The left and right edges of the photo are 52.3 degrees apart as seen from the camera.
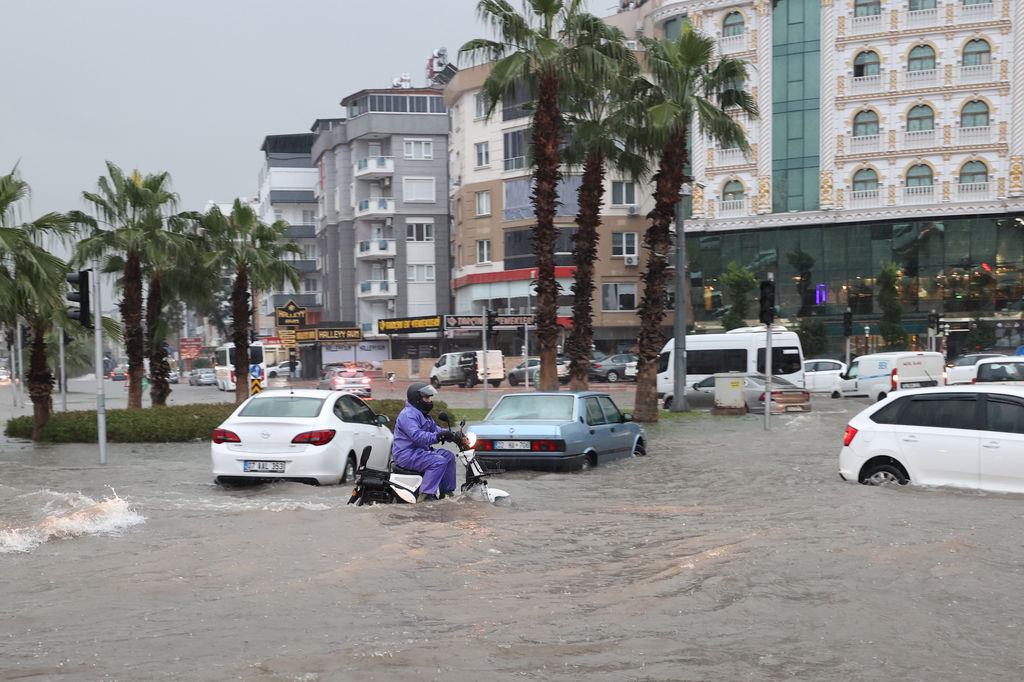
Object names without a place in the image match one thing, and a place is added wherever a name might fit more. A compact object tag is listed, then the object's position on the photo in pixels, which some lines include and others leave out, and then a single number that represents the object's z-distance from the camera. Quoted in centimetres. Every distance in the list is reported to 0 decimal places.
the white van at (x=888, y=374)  3291
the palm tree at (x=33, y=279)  1981
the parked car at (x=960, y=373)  3372
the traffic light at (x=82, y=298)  1835
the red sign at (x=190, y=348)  6969
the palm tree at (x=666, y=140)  2677
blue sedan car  1504
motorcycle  997
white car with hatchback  1127
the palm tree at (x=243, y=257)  3312
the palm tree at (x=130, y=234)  2816
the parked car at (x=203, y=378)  7344
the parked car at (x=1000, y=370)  2411
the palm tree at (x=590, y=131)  2622
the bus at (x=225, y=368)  6009
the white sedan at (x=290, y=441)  1329
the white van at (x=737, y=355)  3575
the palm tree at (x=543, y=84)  2522
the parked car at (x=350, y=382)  4462
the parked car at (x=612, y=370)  5253
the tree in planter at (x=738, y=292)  5669
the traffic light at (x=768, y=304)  2347
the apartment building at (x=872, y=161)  5434
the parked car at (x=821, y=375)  4088
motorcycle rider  1002
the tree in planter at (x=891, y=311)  5478
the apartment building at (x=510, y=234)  6269
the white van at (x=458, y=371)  5128
